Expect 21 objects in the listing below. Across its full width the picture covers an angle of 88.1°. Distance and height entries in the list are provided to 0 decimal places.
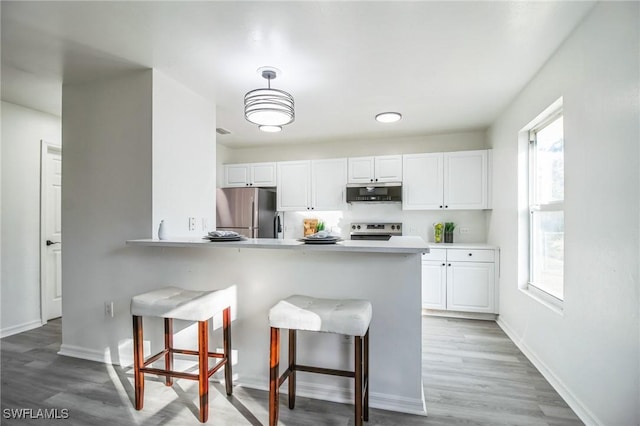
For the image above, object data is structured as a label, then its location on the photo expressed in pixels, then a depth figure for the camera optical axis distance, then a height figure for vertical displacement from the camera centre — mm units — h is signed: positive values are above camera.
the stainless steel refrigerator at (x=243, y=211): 4402 +19
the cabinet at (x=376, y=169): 4477 +609
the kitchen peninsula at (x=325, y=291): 2018 -517
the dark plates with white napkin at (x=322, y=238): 2070 -164
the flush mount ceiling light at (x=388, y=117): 3489 +1031
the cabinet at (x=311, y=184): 4688 +408
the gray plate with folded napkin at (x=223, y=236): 2268 -165
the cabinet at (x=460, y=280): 3840 -793
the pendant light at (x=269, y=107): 2240 +723
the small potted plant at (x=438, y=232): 4469 -255
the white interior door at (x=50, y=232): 3678 -232
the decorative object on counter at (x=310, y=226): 5023 -203
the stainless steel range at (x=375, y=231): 4699 -255
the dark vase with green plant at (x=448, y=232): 4410 -249
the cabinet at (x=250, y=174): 4977 +583
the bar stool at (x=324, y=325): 1680 -584
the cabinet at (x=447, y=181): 4160 +425
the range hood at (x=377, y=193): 4391 +267
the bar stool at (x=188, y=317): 1905 -642
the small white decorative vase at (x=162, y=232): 2430 -147
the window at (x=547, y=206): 2473 +60
